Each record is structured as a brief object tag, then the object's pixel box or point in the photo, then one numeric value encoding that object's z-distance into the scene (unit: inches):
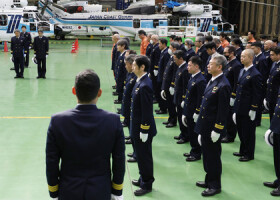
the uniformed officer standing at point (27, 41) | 589.3
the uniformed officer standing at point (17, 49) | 518.0
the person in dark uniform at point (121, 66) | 330.0
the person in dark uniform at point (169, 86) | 311.8
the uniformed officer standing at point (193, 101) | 222.2
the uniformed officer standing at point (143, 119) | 179.8
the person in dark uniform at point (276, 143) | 184.4
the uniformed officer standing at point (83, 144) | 99.9
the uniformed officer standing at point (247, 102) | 225.9
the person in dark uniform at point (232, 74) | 267.3
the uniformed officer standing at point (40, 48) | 523.8
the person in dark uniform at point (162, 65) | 346.9
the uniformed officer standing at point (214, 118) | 180.4
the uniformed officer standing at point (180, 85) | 265.0
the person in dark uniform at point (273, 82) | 262.4
